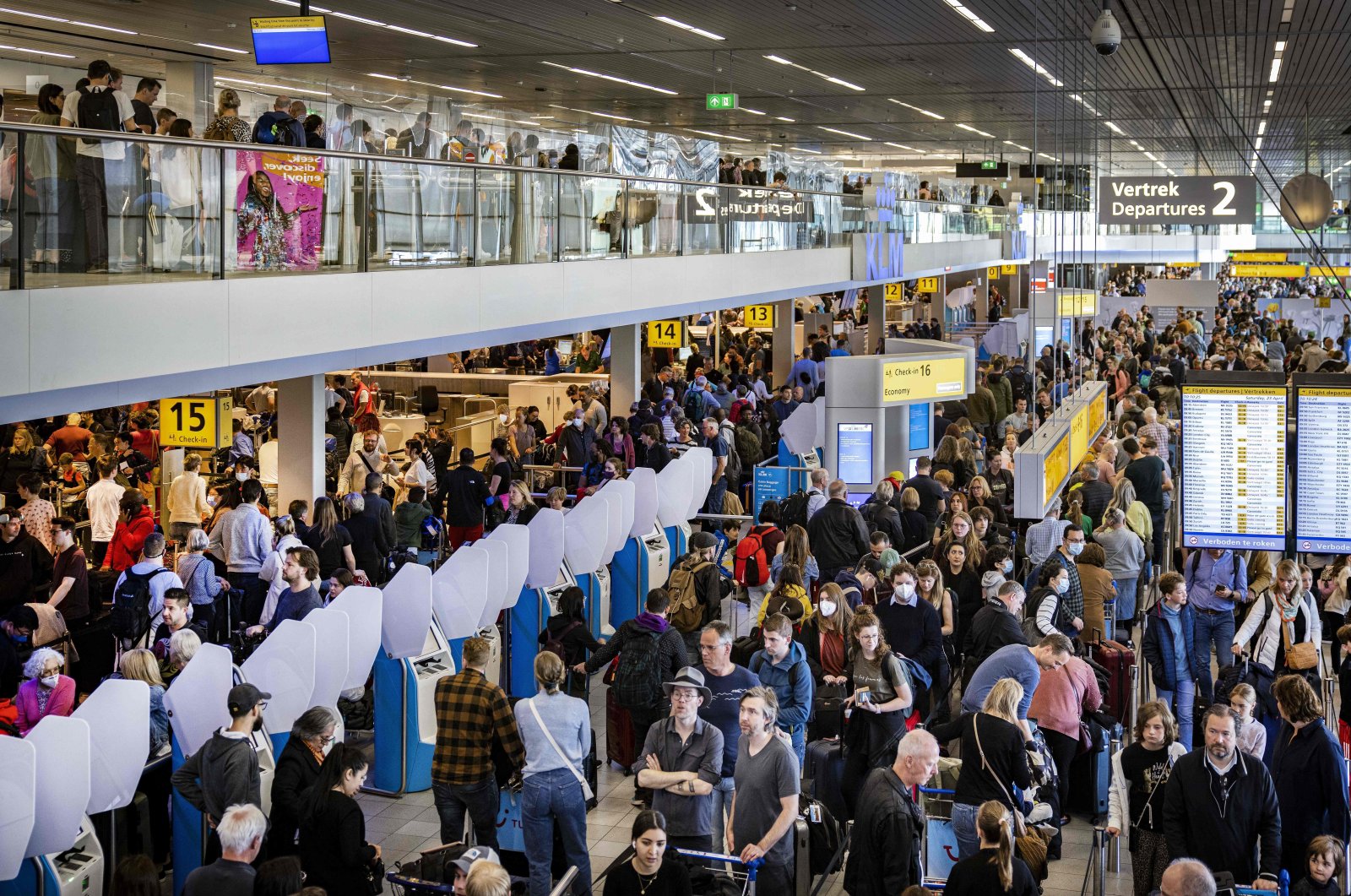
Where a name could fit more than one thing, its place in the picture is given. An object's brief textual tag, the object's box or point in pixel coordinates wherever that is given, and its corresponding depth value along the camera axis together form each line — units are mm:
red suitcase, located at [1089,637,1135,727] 9812
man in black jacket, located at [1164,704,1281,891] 6121
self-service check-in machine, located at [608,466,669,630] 12828
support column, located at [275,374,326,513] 13383
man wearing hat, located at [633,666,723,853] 6465
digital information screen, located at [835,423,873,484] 16094
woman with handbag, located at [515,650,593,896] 6816
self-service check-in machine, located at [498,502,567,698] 10875
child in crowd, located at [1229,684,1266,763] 6953
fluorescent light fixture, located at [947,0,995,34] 17812
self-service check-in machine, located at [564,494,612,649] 11414
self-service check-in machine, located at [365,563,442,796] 9023
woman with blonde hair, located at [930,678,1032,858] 6590
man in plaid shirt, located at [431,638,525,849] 7219
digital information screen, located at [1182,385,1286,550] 8258
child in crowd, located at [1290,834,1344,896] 5898
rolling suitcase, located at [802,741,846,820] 8195
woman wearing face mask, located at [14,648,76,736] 7511
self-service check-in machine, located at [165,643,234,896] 7285
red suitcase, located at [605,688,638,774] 9617
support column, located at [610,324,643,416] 20203
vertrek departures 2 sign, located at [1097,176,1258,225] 19312
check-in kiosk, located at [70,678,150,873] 6734
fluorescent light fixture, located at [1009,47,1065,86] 22542
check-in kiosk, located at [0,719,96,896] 6258
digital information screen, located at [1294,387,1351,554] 7969
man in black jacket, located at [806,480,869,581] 11836
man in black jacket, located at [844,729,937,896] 5863
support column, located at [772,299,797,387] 28188
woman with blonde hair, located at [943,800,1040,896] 5312
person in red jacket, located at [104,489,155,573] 11484
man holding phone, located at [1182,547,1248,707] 9812
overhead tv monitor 13500
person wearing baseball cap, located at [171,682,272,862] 6617
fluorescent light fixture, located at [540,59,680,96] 25234
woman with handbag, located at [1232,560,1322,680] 9047
